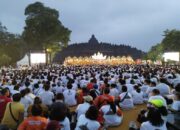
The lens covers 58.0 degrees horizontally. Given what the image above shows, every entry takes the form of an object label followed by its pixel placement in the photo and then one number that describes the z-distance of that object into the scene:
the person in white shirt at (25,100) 5.13
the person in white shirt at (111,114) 4.87
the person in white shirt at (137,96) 7.03
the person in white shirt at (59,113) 3.27
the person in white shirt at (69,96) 6.81
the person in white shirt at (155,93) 5.11
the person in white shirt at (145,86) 7.47
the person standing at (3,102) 4.49
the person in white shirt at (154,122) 3.23
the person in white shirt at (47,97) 6.12
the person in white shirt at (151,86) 6.54
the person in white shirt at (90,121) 3.61
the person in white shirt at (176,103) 4.22
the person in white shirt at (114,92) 6.62
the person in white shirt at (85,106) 4.62
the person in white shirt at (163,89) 6.61
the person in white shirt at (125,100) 6.19
